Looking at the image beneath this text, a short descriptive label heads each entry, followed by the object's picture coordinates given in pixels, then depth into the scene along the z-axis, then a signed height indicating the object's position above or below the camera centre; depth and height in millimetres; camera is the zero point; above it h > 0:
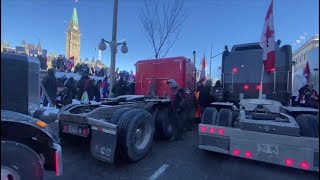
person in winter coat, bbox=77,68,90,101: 6939 +233
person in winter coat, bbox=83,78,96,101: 6666 +18
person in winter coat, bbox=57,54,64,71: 13141 +2065
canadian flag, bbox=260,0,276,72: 3854 +1244
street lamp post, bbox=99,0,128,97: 7128 +1969
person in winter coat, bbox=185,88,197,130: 5331 -616
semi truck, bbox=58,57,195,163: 2878 -730
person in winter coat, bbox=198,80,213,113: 5473 -246
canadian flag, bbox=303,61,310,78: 6390 +814
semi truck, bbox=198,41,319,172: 2461 -644
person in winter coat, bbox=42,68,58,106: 5624 +209
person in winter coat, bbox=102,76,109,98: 10016 +40
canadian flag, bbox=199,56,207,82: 9343 +1461
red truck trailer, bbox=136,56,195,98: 5171 +503
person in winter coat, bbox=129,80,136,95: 6966 +19
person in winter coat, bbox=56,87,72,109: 6118 -382
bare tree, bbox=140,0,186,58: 9984 +2786
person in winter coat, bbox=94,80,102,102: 7215 -203
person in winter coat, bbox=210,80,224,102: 4806 -71
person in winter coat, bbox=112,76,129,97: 7000 -7
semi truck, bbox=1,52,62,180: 1843 -514
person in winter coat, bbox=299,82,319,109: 5500 -111
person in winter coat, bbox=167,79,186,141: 4502 -436
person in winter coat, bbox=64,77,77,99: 7243 +146
